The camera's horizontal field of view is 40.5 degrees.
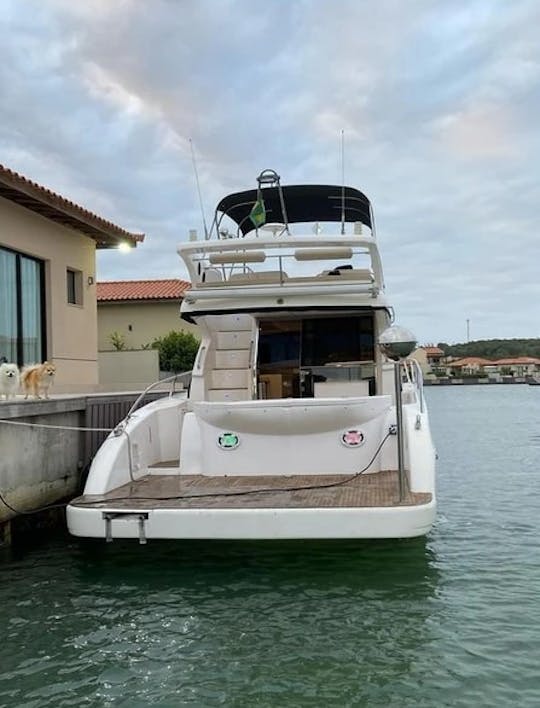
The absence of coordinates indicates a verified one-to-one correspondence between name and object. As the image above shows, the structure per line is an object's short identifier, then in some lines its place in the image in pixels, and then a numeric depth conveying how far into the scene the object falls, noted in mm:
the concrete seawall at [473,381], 104625
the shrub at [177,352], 24922
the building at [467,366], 127238
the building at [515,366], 133888
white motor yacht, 6090
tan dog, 9749
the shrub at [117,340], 26719
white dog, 9078
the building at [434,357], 119188
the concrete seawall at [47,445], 7699
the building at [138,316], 28469
